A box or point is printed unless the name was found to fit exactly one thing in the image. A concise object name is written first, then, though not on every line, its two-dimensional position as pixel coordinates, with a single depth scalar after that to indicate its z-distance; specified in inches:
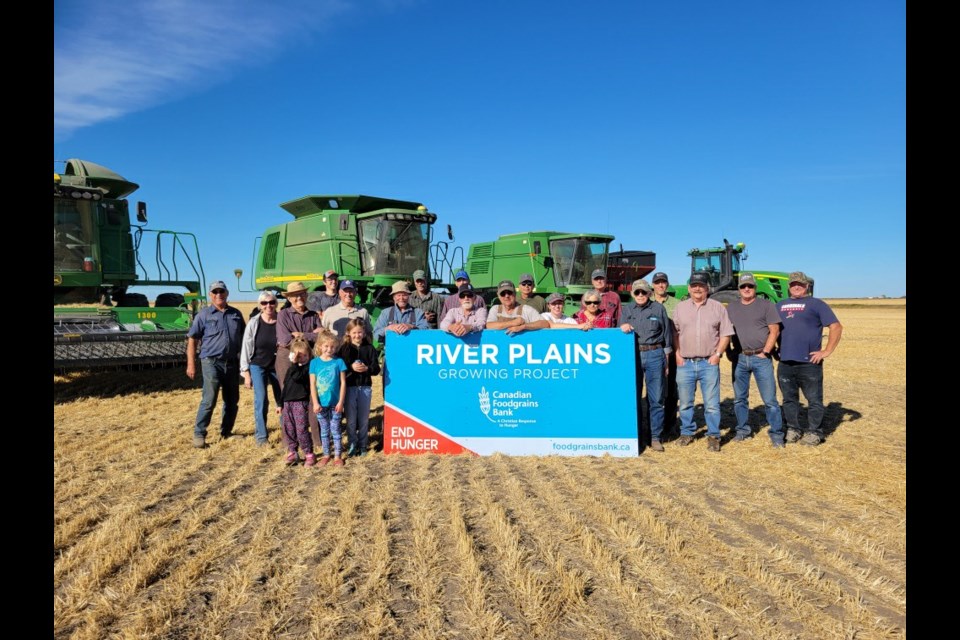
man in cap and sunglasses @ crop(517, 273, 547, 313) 278.2
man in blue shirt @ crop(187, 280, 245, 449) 254.1
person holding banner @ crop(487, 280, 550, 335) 241.4
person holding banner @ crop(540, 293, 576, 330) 255.8
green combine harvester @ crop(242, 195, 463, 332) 503.5
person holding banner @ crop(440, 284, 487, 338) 253.0
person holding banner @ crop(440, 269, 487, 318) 276.0
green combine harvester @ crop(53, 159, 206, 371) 365.4
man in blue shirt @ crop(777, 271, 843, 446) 249.6
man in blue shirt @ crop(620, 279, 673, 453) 247.0
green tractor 825.5
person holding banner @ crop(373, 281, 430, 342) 255.6
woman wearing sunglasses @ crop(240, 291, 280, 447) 248.5
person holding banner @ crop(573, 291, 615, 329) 249.3
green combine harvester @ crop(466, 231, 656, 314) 663.1
